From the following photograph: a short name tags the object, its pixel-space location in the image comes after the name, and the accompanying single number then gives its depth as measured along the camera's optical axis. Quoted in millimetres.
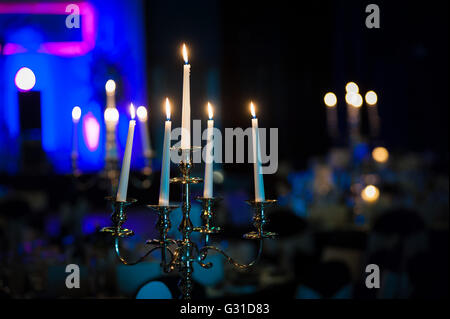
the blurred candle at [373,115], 9477
